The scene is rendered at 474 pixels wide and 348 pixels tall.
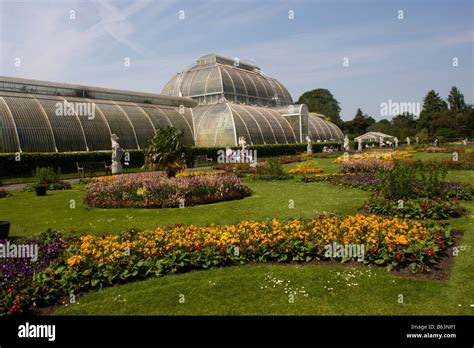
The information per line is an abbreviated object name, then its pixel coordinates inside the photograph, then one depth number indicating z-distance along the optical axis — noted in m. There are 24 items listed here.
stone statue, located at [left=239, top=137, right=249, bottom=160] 33.83
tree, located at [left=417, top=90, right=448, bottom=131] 108.75
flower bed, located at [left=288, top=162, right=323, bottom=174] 25.54
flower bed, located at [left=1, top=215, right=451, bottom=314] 7.15
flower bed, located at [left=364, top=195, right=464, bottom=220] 11.49
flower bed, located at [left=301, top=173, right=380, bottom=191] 18.06
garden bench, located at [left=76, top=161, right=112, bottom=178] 28.12
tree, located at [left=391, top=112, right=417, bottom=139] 108.09
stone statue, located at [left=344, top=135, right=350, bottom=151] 50.71
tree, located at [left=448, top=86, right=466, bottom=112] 133.62
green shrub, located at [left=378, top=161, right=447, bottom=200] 13.26
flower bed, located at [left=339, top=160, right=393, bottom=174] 23.64
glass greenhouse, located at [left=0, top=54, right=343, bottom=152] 33.12
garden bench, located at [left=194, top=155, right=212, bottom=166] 39.65
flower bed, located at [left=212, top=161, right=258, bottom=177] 26.94
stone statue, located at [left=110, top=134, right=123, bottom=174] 27.89
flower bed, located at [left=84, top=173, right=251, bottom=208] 15.03
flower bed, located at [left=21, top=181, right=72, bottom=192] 21.24
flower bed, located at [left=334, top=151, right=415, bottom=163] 30.71
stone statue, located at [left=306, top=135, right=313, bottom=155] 48.41
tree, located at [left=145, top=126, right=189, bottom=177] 18.02
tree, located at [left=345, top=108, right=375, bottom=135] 122.56
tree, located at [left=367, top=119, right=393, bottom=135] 114.31
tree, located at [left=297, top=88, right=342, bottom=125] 131.04
